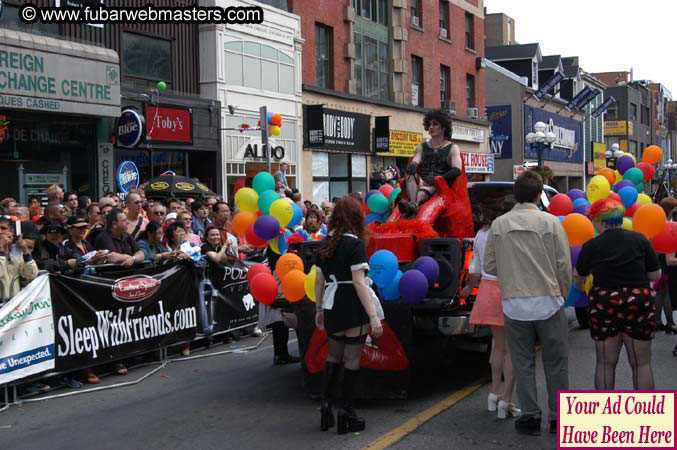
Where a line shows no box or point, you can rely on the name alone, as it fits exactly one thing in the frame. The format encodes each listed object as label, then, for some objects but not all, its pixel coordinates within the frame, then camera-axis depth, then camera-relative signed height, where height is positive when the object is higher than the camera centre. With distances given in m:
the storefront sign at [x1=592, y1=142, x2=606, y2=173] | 57.06 +2.00
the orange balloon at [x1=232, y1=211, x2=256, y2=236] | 7.87 -0.37
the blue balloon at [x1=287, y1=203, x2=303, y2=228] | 7.68 -0.32
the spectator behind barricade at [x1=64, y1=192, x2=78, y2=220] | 12.47 -0.29
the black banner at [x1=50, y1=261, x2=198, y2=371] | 7.89 -1.42
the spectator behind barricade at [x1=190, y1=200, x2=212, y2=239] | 11.93 -0.49
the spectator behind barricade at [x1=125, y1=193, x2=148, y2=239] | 10.45 -0.40
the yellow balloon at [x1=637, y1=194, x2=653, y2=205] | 8.41 -0.21
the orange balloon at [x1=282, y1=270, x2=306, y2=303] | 6.57 -0.86
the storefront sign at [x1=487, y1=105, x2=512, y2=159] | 41.62 +2.80
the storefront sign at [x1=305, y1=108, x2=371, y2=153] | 25.19 +1.81
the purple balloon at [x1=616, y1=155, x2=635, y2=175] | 10.32 +0.23
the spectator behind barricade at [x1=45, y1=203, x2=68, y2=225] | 10.76 -0.37
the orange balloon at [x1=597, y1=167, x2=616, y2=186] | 9.79 +0.10
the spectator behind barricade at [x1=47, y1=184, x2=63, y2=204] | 11.47 -0.11
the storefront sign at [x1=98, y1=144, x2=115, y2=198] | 17.25 +0.38
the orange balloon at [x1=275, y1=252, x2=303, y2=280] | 6.80 -0.71
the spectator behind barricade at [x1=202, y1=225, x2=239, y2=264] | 10.06 -0.84
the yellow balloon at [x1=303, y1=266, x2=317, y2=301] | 6.32 -0.83
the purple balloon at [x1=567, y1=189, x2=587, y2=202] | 8.72 -0.15
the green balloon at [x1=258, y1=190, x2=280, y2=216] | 7.78 -0.16
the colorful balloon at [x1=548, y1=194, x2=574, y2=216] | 7.96 -0.24
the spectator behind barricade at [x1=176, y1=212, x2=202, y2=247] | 10.13 -0.54
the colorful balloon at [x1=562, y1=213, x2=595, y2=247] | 6.62 -0.41
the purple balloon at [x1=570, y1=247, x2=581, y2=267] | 7.17 -0.66
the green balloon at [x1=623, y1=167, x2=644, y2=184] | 9.80 +0.08
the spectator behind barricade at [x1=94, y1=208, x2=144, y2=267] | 8.86 -0.65
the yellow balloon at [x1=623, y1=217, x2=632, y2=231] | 7.30 -0.40
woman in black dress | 5.77 -0.92
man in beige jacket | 5.50 -0.77
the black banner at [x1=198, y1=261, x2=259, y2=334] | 10.01 -1.56
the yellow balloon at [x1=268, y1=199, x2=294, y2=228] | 7.52 -0.26
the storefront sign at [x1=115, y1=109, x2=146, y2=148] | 17.10 +1.28
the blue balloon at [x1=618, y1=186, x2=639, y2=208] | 8.12 -0.16
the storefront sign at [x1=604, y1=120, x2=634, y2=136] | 64.44 +4.56
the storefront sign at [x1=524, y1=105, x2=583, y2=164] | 42.12 +3.00
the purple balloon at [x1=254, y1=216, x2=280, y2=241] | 7.43 -0.41
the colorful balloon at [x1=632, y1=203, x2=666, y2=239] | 6.67 -0.34
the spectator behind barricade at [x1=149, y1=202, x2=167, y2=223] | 10.78 -0.37
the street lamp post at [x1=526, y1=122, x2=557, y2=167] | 28.28 +1.66
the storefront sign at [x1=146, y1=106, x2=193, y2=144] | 18.36 +1.49
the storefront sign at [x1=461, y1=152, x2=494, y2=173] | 35.50 +0.96
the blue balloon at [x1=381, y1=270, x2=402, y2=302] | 6.26 -0.87
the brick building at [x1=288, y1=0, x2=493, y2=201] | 25.55 +4.27
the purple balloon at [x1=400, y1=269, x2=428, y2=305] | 6.12 -0.82
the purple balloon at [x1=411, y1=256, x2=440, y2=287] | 6.34 -0.69
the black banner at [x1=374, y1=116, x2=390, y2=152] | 28.22 +1.85
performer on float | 7.77 +0.21
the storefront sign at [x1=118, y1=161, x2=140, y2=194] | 17.30 +0.20
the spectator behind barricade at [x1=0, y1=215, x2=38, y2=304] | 7.44 -0.75
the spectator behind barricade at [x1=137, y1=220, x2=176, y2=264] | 9.43 -0.75
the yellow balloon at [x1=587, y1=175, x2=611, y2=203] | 8.04 -0.08
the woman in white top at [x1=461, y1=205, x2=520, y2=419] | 6.19 -1.12
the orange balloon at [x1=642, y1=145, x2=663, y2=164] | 10.76 +0.37
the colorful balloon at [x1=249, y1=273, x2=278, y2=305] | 6.93 -0.93
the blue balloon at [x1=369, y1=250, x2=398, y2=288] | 6.20 -0.68
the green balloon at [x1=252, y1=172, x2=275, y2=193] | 8.05 +0.02
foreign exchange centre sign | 14.57 +2.09
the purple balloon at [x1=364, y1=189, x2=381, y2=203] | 8.87 -0.11
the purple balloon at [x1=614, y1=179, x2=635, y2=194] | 8.87 -0.03
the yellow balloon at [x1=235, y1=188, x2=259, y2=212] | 7.96 -0.16
